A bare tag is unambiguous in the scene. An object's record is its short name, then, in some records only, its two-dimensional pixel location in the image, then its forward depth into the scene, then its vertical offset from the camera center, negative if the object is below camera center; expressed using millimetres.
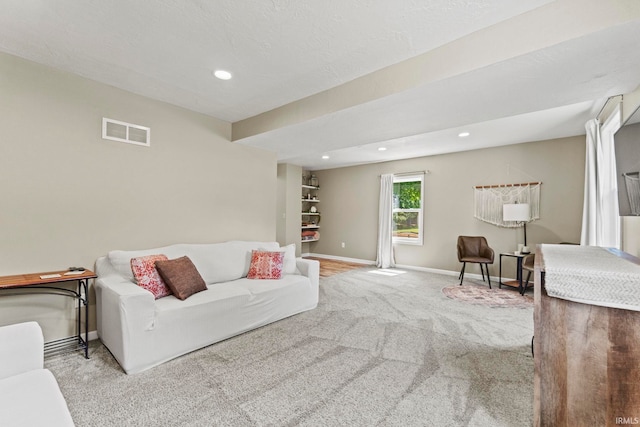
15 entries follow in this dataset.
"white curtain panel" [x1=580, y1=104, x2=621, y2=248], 2865 +313
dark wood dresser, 1137 -600
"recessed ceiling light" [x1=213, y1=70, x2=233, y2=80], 2557 +1218
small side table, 4434 -1045
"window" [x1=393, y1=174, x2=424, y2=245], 6246 +119
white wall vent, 2859 +777
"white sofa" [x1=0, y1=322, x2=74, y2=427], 1050 -775
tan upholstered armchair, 4961 -611
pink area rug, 3898 -1186
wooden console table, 2223 -719
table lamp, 4496 +58
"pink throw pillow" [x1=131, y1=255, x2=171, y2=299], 2547 -619
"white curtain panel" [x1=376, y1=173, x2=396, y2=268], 6492 -277
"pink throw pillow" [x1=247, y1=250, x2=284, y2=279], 3420 -665
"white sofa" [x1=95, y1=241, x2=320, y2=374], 2150 -849
